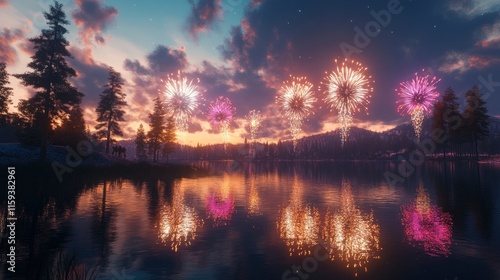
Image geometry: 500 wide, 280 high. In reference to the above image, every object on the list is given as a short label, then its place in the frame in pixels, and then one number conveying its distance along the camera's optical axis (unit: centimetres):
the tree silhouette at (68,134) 5425
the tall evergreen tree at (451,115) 8688
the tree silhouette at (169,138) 9544
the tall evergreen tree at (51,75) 4194
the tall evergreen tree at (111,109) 6556
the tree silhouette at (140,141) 10844
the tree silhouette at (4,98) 6075
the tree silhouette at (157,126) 8225
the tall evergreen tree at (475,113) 8531
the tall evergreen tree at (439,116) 8858
